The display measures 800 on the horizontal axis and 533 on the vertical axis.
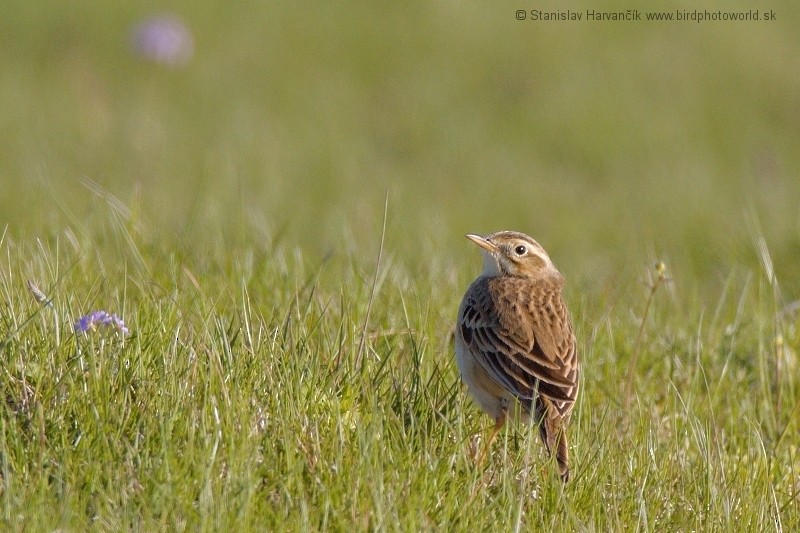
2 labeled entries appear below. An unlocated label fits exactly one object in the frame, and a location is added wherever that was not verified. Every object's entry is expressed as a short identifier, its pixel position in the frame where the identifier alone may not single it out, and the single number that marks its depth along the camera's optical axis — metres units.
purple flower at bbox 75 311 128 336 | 9.59
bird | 10.41
